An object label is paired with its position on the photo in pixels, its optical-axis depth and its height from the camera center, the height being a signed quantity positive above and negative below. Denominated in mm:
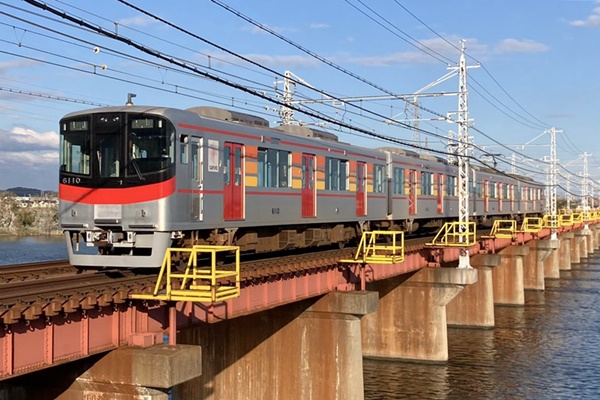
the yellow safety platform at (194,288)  12375 -1057
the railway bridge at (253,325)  11250 -2240
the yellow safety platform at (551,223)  59219 +370
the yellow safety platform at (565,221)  63022 +515
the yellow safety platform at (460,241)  29448 -564
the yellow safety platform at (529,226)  46469 +28
